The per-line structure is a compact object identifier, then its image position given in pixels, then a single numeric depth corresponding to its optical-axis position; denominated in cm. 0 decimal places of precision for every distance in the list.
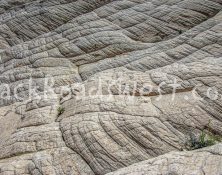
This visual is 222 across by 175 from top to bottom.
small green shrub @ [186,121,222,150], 855
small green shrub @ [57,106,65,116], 1114
